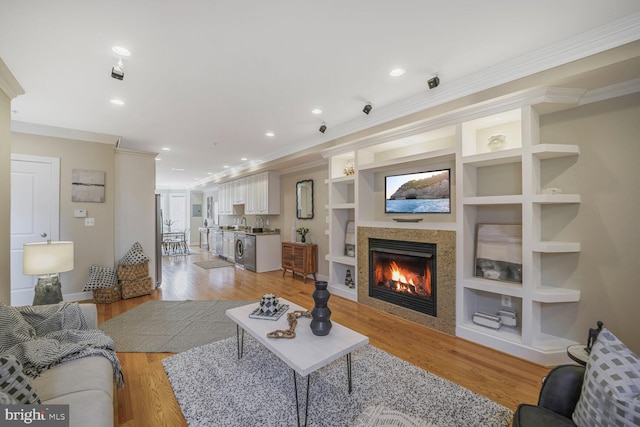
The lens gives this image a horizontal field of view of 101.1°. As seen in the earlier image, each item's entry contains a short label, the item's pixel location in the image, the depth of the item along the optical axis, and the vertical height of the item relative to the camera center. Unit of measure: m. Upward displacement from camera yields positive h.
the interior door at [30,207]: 3.64 +0.13
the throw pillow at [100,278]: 4.00 -0.96
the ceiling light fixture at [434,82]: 2.52 +1.29
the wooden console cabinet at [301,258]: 5.18 -0.86
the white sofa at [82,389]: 1.21 -0.90
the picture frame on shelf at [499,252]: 2.63 -0.39
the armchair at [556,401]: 1.16 -0.89
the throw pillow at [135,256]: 4.43 -0.68
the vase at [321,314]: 1.90 -0.71
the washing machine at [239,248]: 6.68 -0.83
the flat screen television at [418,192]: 3.23 +0.30
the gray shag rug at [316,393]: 1.71 -1.31
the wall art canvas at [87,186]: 4.03 +0.48
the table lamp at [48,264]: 2.59 -0.48
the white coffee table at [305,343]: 1.59 -0.87
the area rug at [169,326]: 2.71 -1.32
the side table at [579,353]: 1.62 -0.89
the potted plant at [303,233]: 5.46 -0.37
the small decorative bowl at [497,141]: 2.70 +0.76
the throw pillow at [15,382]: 1.06 -0.69
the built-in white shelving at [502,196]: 2.32 +0.17
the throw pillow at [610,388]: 0.96 -0.67
